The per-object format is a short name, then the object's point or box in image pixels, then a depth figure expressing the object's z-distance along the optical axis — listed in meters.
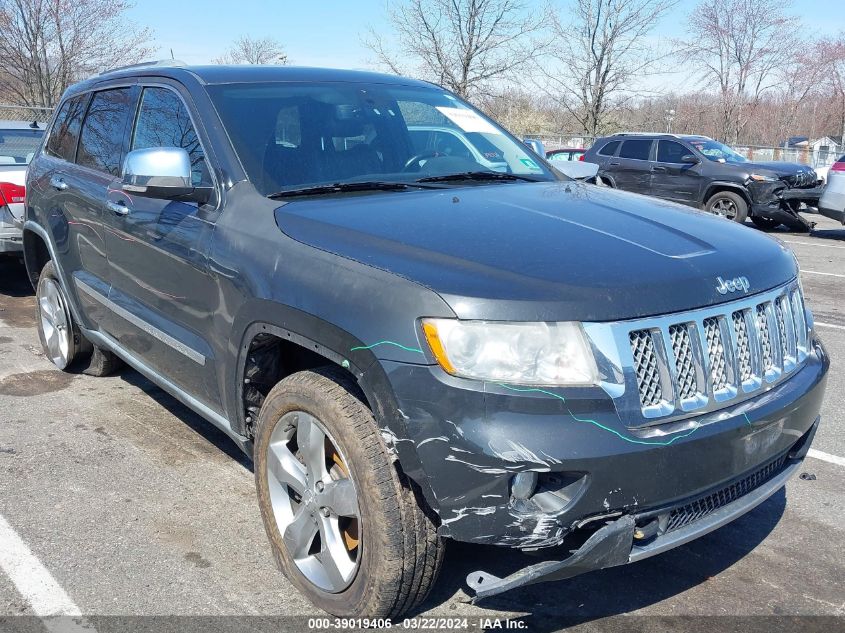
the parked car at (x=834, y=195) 12.79
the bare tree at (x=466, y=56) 21.30
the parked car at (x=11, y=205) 7.60
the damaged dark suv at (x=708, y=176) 13.85
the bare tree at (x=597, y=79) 24.33
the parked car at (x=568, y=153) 18.88
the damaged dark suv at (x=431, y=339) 2.29
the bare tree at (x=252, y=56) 36.56
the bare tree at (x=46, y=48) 20.41
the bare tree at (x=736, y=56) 29.03
